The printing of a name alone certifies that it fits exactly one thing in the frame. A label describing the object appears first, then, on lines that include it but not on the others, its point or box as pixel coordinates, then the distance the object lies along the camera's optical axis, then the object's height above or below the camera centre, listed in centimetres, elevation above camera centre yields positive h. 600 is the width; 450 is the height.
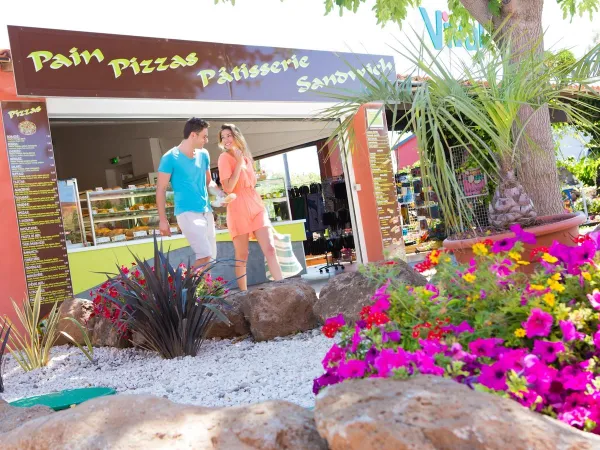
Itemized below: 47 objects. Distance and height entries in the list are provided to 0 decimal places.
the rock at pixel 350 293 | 394 -54
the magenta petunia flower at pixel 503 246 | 259 -25
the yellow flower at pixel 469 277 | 226 -31
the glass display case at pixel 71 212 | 722 +33
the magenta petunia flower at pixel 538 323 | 192 -42
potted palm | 363 +49
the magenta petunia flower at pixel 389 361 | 169 -42
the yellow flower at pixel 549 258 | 223 -28
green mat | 302 -73
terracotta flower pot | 392 -34
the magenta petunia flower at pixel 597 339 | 193 -49
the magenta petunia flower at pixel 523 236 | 262 -23
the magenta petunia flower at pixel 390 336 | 203 -42
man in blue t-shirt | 539 +30
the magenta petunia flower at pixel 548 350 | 188 -49
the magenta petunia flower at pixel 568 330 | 190 -44
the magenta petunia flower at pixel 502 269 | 237 -31
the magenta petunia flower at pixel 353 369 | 182 -45
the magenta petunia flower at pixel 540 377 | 179 -53
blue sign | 1151 +286
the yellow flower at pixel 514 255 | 242 -27
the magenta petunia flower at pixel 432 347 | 188 -44
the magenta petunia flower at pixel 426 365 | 171 -44
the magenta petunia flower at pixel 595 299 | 200 -39
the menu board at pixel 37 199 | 628 +46
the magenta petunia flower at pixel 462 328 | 208 -44
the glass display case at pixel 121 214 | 785 +26
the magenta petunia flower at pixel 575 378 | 181 -56
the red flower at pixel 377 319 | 218 -39
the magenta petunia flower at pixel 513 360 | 181 -49
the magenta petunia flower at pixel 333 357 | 200 -45
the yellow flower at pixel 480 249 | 249 -24
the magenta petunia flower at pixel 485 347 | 194 -47
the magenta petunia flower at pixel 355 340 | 202 -42
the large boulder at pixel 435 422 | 133 -47
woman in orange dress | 561 +11
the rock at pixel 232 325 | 453 -71
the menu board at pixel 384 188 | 929 +14
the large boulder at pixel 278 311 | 434 -63
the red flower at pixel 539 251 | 252 -28
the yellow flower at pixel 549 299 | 200 -37
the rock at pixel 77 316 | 489 -54
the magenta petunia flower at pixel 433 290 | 237 -35
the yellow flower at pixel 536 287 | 210 -35
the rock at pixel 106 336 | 454 -68
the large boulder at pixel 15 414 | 226 -58
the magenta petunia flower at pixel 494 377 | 176 -51
